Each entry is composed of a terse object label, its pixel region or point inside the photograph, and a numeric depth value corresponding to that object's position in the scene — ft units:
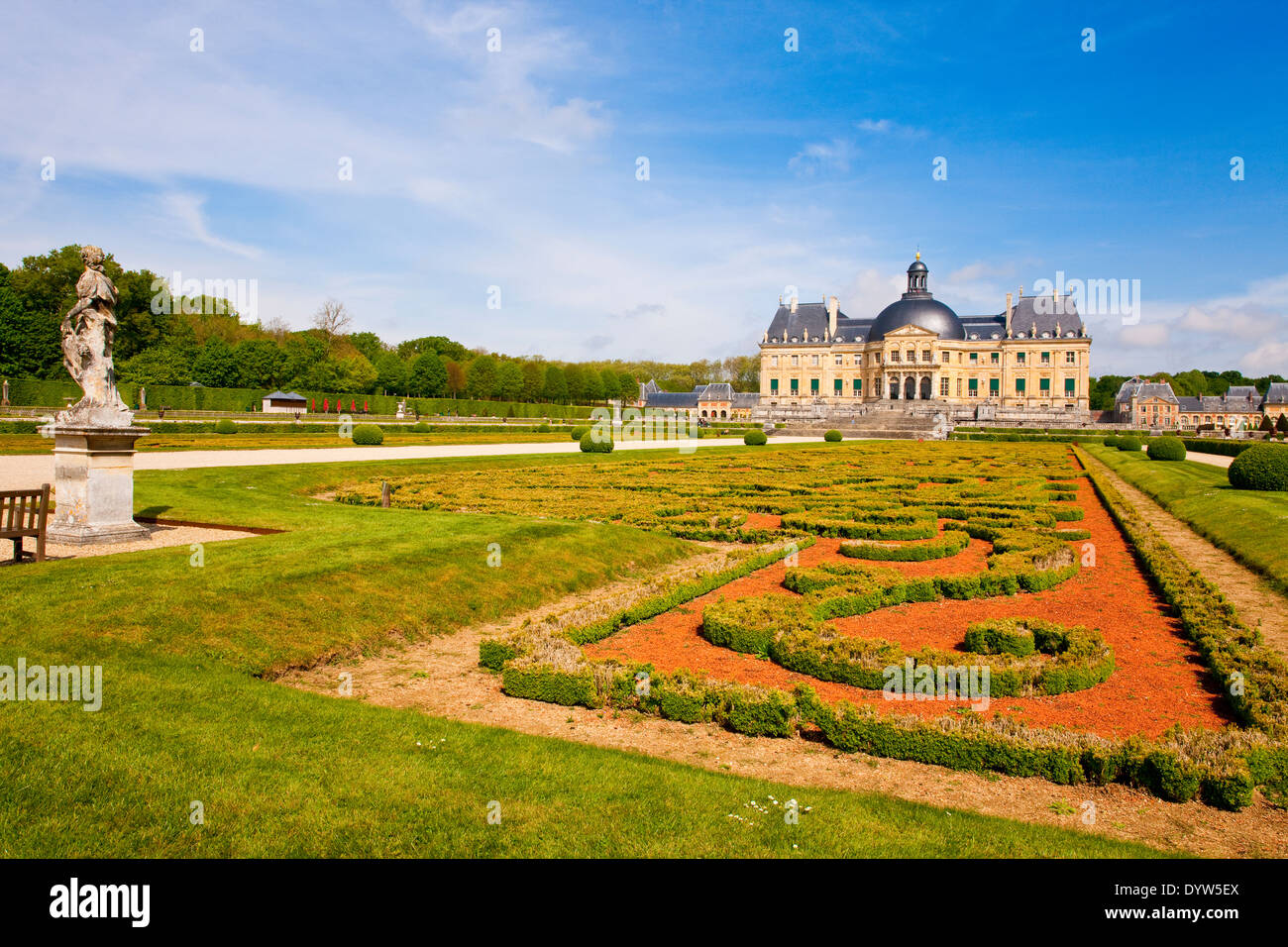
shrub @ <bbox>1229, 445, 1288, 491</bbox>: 65.36
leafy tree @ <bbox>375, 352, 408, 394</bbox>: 282.56
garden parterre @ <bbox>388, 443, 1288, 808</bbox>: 17.85
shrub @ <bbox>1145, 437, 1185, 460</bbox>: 117.54
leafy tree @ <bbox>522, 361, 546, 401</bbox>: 339.77
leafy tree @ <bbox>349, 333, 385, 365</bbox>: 342.03
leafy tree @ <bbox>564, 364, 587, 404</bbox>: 368.27
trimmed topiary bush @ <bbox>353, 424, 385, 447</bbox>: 118.52
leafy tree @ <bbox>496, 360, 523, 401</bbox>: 314.55
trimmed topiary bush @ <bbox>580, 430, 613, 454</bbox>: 113.50
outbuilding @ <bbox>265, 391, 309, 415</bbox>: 226.38
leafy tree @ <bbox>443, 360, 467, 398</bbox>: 316.44
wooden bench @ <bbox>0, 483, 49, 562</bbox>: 30.30
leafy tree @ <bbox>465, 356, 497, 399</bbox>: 310.45
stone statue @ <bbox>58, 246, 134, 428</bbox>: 35.78
